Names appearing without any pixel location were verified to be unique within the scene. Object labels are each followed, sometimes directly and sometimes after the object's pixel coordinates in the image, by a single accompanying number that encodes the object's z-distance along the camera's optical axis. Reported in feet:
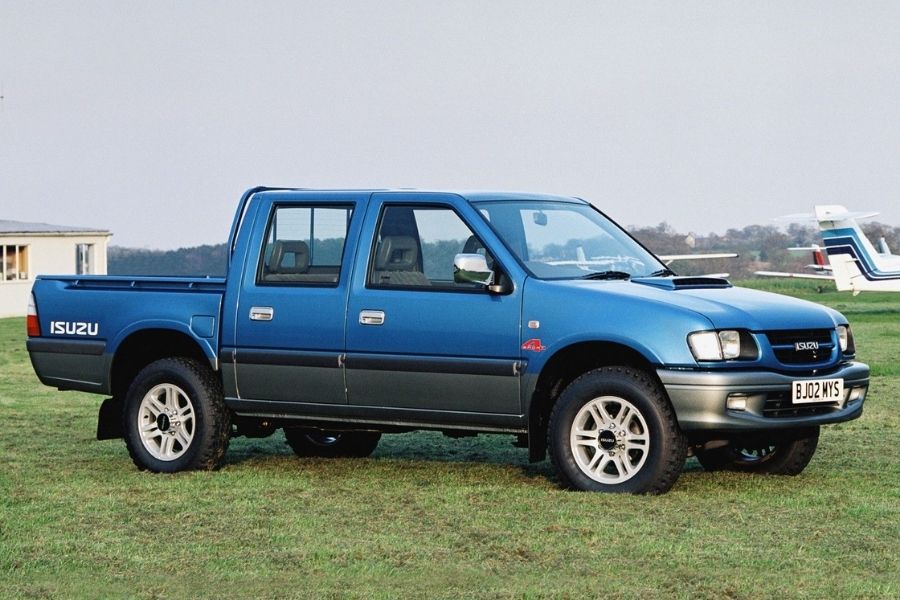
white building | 167.43
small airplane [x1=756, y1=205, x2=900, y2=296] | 164.25
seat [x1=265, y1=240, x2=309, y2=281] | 33.47
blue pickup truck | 29.40
